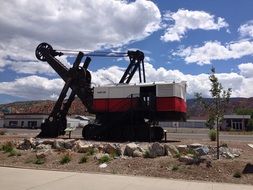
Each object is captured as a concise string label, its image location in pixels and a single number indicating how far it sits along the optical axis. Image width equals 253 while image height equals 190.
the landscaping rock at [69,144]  11.41
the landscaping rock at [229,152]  9.24
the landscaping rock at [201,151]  9.68
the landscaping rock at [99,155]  9.41
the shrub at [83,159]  9.31
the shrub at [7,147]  11.17
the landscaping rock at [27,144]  11.87
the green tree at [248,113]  47.04
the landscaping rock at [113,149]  10.01
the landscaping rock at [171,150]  9.61
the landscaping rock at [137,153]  9.64
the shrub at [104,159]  9.10
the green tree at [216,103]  9.44
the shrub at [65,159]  9.32
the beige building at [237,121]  50.27
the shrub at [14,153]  10.54
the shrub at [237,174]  7.38
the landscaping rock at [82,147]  10.56
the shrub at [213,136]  16.64
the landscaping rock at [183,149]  9.87
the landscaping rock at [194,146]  10.35
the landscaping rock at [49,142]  11.85
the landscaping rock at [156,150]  9.40
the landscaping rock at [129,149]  9.79
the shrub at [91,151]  10.09
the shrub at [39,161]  9.41
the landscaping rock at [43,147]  11.31
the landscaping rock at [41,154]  9.91
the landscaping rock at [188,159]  8.42
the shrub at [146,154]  9.42
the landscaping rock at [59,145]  11.38
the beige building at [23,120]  49.08
